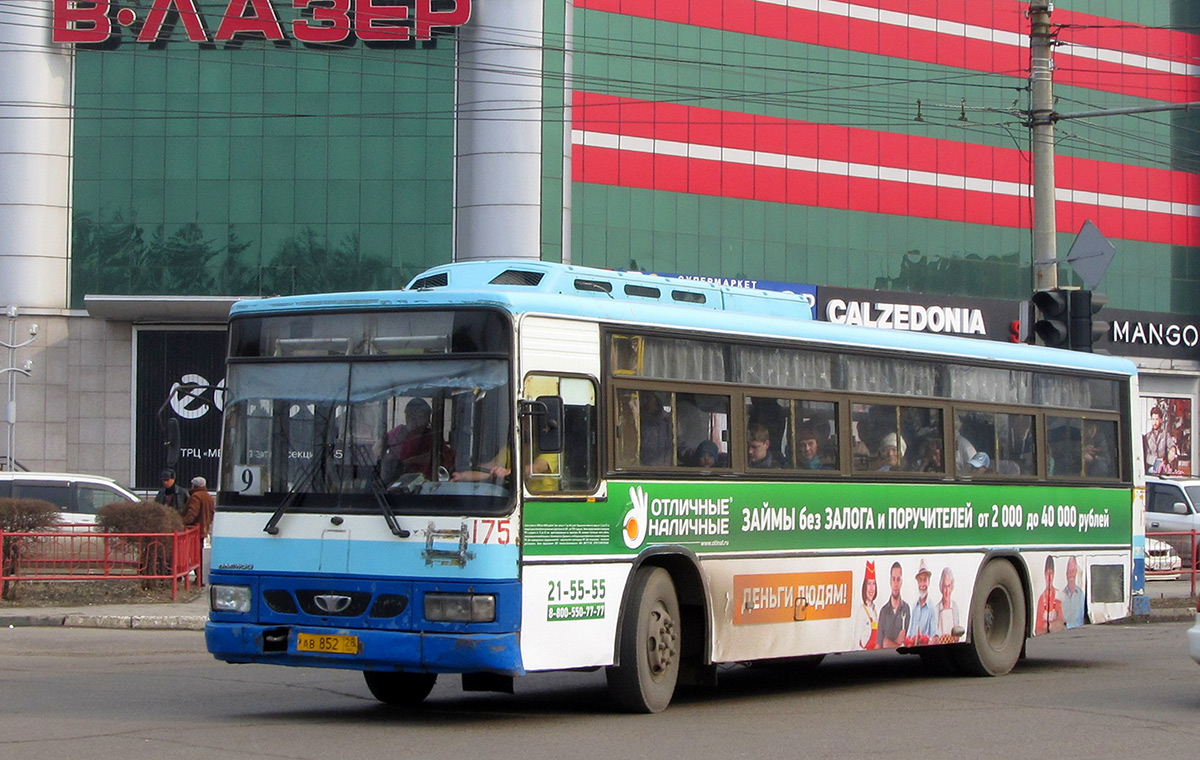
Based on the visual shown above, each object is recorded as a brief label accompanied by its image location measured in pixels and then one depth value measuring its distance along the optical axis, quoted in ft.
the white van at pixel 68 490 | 89.56
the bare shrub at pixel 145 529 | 72.43
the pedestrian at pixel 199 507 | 79.10
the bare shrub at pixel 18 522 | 69.15
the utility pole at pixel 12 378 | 121.08
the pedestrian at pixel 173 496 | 86.53
